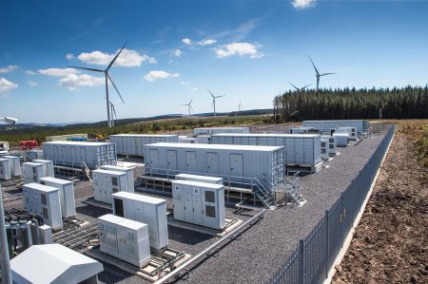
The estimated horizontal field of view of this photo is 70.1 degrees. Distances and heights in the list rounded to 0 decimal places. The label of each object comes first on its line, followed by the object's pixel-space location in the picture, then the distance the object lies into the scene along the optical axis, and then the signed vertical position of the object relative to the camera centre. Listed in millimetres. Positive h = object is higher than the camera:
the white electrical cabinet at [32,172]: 26344 -3957
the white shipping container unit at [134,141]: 39875 -2622
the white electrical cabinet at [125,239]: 12672 -5041
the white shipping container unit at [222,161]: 21781 -3402
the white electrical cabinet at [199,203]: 16234 -4620
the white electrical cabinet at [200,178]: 18703 -3759
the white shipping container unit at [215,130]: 50125 -2078
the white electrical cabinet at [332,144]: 39469 -4040
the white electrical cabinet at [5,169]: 32562 -4431
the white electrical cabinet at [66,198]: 18984 -4574
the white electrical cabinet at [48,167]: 27927 -3859
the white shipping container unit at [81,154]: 32000 -3232
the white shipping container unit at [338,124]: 59375 -2198
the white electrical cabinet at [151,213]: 14016 -4413
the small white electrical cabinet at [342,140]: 46719 -4134
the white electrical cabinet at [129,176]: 21750 -3836
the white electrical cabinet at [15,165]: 33247 -4174
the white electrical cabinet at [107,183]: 20984 -4254
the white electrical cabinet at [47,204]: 17484 -4530
